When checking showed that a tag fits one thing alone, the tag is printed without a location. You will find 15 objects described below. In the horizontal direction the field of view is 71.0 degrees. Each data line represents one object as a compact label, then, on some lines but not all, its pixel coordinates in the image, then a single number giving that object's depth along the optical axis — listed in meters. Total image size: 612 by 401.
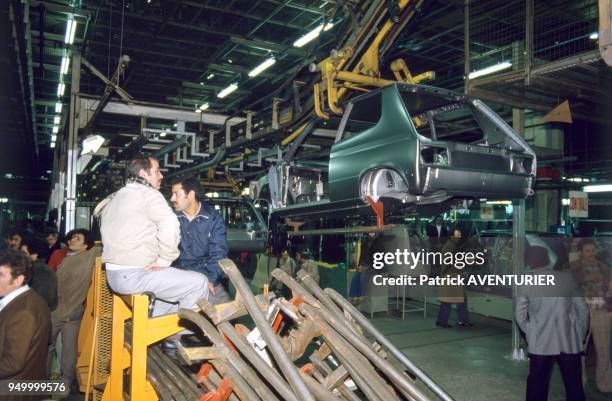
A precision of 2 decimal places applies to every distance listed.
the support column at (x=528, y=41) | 5.40
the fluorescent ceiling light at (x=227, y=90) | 14.09
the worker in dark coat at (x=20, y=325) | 2.89
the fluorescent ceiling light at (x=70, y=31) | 8.59
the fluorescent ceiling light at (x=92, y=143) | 6.40
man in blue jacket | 3.93
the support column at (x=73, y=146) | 6.50
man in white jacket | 2.93
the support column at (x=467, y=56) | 6.07
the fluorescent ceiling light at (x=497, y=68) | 9.15
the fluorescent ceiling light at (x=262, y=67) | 11.90
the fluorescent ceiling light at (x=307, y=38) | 10.25
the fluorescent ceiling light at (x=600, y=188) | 11.21
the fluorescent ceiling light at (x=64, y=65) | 10.91
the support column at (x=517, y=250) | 6.27
